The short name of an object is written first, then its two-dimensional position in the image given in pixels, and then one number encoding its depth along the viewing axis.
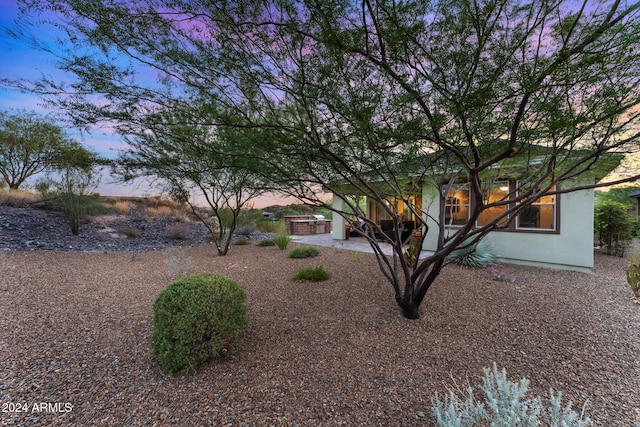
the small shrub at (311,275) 4.45
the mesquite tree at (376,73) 1.76
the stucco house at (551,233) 5.30
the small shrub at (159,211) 13.02
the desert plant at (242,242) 9.16
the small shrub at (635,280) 3.67
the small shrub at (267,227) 12.78
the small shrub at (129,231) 9.45
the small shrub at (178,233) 9.85
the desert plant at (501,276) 4.45
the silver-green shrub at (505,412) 1.08
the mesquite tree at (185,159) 2.63
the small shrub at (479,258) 5.48
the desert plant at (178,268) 4.74
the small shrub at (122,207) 12.24
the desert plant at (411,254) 5.50
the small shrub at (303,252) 6.58
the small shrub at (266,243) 8.67
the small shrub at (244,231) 10.90
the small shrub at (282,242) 7.79
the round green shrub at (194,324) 1.94
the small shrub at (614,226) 6.90
